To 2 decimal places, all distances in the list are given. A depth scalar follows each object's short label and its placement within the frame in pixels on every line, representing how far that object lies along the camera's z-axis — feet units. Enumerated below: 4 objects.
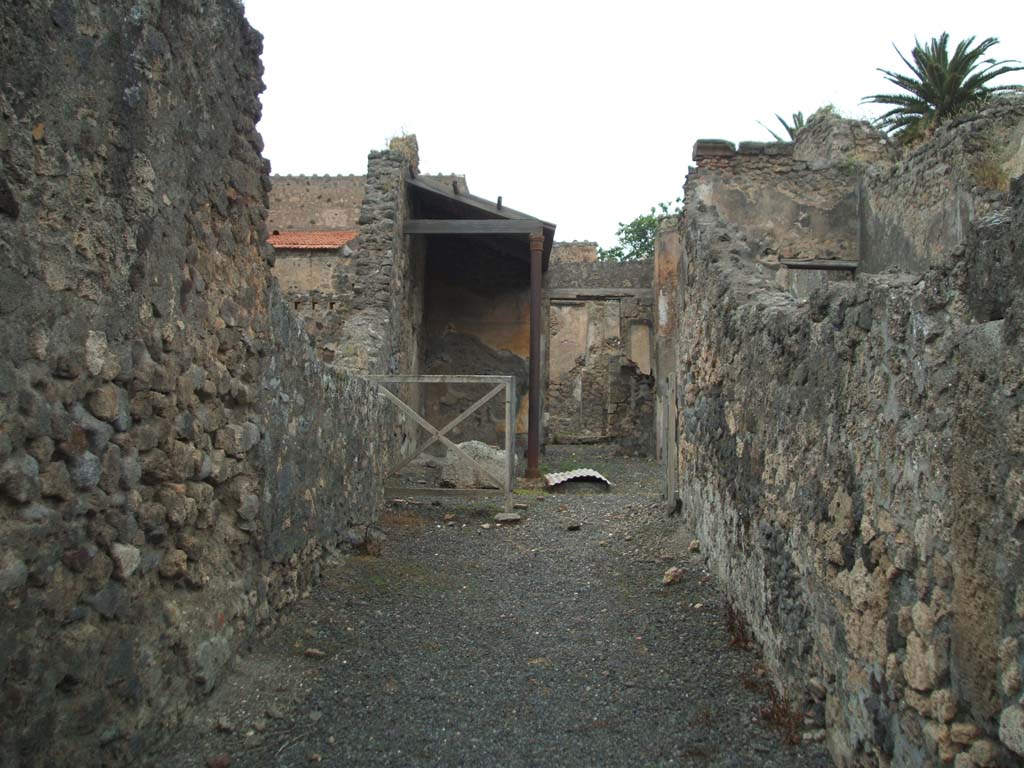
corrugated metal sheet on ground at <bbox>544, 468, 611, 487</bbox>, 32.45
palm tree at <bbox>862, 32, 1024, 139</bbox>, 59.36
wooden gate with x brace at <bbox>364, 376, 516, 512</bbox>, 25.84
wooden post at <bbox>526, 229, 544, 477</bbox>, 37.04
